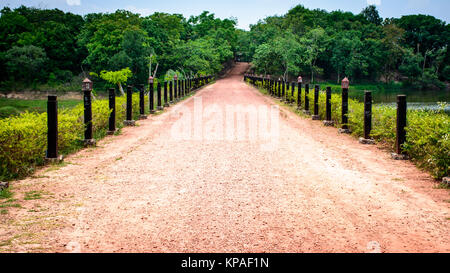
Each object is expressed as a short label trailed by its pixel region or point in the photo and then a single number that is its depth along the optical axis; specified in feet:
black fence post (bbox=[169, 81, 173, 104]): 69.51
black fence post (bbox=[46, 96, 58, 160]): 24.68
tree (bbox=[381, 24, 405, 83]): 205.05
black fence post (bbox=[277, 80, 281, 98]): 81.41
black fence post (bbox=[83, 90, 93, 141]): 30.78
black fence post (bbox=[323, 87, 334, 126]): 43.55
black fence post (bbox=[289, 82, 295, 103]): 65.38
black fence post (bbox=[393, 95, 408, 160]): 25.77
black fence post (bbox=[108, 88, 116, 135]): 37.09
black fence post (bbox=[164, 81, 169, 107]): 64.60
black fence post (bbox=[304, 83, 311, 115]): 54.24
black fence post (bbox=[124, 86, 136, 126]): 42.55
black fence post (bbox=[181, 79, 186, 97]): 83.94
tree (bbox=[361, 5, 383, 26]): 318.51
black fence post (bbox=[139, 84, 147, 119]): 48.91
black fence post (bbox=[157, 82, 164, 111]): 58.74
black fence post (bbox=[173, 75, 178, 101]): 74.74
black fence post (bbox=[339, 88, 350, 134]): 38.40
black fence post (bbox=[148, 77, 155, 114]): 53.67
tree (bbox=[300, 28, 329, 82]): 196.44
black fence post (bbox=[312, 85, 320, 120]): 48.60
